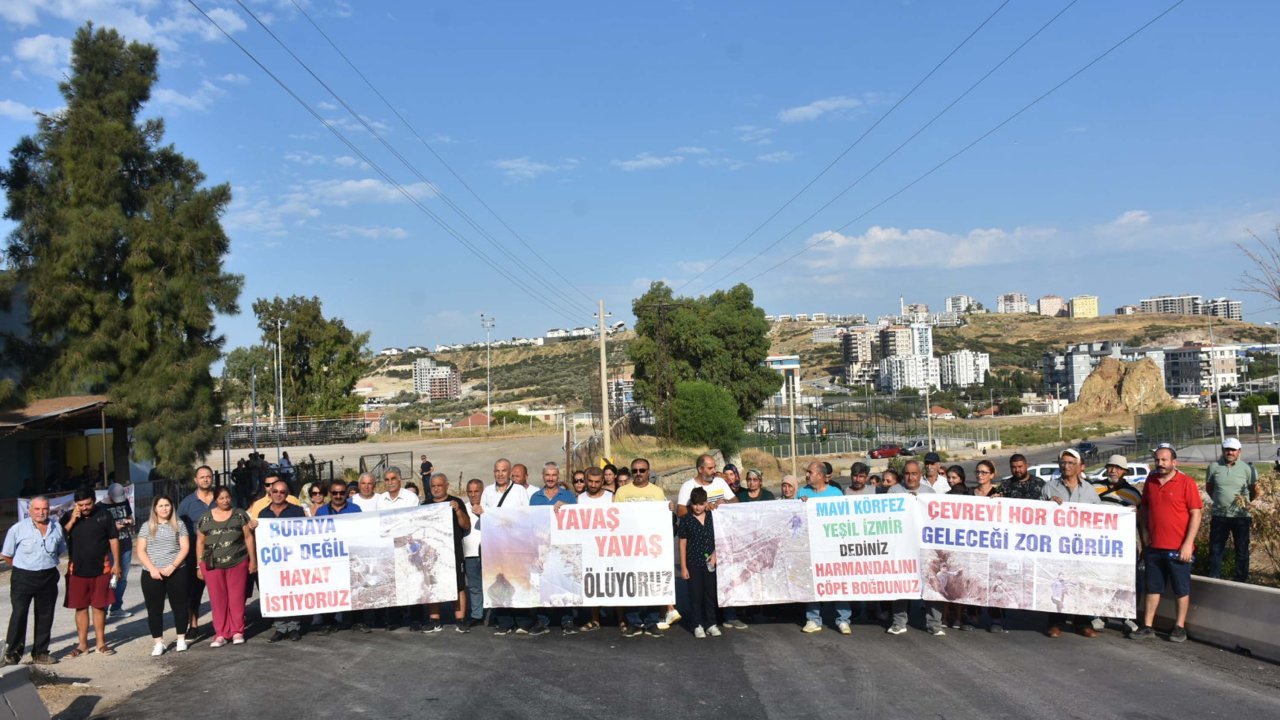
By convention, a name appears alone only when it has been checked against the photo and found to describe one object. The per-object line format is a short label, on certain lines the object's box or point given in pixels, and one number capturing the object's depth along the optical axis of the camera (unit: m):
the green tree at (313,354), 70.44
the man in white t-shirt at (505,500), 11.23
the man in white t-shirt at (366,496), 11.84
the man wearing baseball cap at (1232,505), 10.88
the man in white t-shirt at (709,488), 11.04
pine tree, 27.11
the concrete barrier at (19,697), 7.22
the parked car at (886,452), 76.69
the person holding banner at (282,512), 11.10
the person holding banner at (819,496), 10.78
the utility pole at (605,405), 35.83
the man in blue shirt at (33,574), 10.01
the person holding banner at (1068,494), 10.50
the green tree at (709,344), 69.81
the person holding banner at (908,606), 10.62
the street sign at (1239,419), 67.96
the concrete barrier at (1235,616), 9.38
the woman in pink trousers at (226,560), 10.69
